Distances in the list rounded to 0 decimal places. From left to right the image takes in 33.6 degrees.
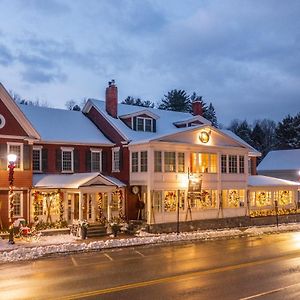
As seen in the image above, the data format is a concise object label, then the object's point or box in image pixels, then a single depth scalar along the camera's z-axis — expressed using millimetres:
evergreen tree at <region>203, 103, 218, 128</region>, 92256
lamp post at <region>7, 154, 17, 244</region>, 25697
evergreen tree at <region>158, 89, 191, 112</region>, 82438
